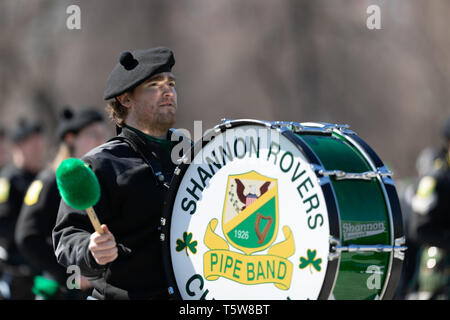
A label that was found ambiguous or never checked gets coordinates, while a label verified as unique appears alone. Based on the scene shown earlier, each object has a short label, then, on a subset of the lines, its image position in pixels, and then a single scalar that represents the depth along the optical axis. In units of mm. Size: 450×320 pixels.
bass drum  5797
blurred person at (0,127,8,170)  17703
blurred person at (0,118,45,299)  11797
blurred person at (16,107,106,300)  10047
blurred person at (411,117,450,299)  13156
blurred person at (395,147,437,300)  13648
